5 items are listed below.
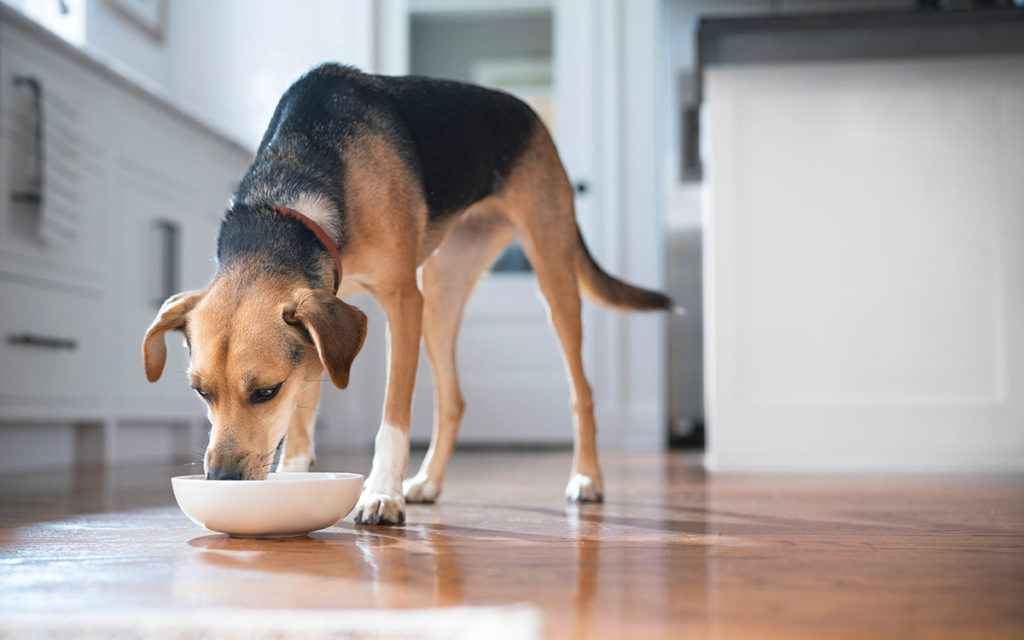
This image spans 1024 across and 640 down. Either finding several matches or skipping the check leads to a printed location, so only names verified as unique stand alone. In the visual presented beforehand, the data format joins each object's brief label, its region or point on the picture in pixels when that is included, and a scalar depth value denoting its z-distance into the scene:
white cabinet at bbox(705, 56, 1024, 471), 3.32
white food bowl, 1.52
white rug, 0.91
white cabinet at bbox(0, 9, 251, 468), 3.28
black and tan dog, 1.65
